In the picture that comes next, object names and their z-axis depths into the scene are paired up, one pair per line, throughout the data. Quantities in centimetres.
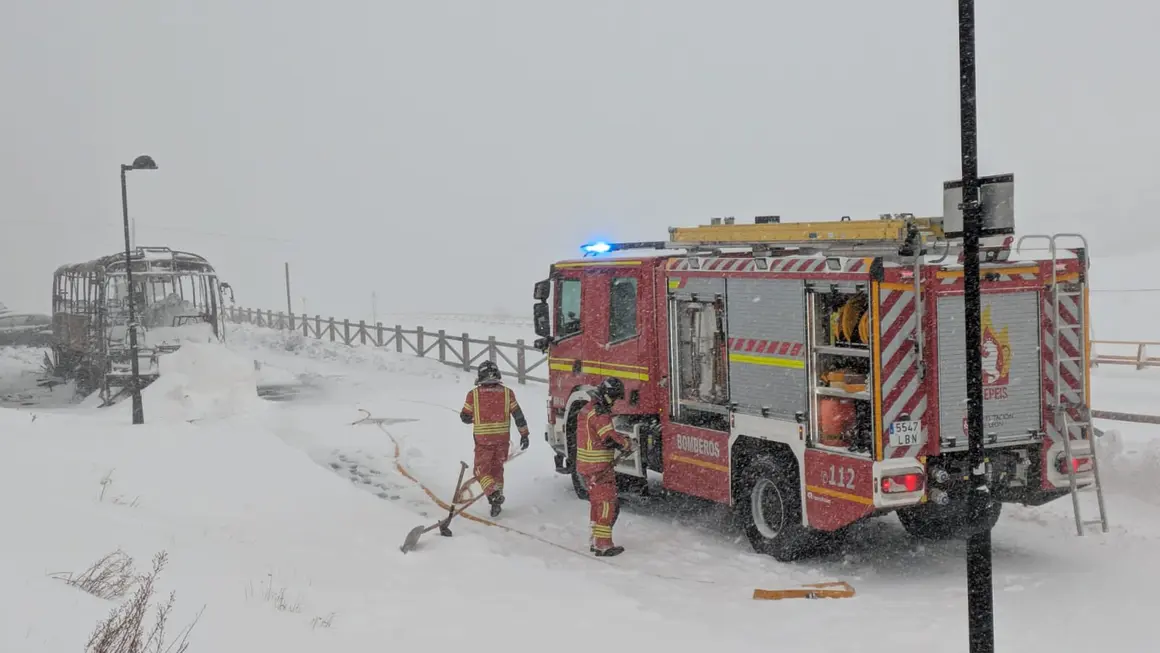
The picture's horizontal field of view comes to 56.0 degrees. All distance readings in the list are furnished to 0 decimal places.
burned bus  2222
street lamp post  1680
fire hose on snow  778
